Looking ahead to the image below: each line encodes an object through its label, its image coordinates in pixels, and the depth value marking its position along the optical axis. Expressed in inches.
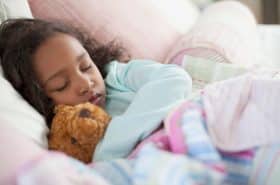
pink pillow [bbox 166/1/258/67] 54.2
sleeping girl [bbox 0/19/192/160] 39.4
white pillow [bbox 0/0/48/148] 35.2
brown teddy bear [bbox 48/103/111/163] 37.5
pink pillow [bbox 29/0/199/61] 53.8
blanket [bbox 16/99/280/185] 25.2
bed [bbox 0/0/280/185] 26.1
